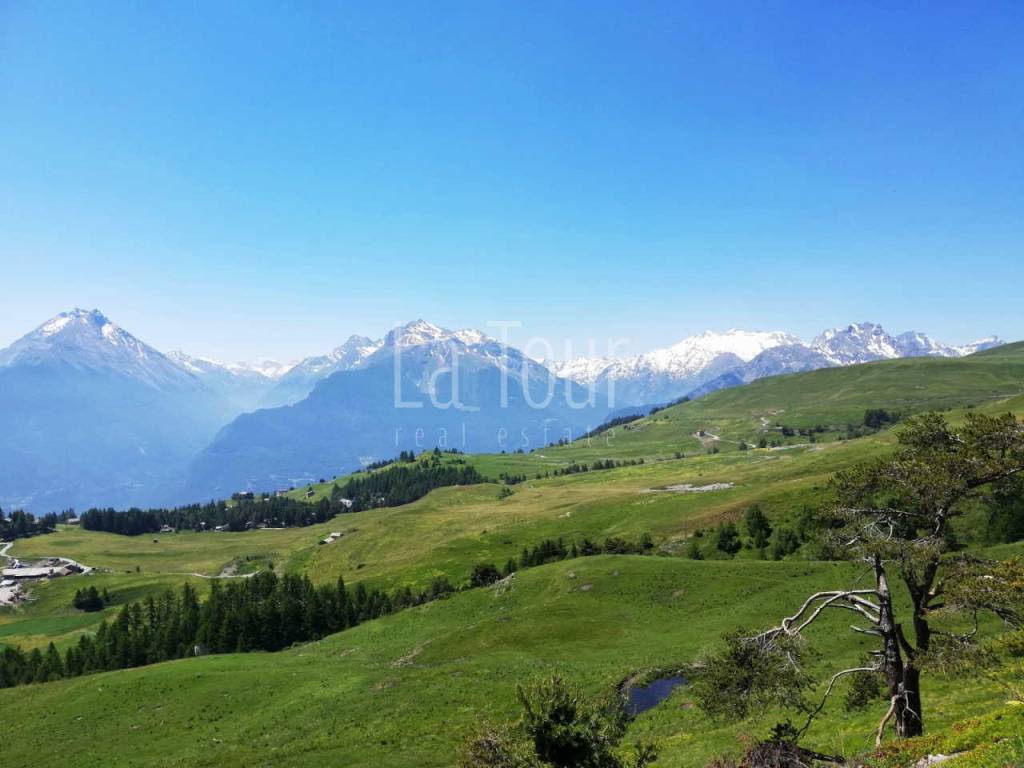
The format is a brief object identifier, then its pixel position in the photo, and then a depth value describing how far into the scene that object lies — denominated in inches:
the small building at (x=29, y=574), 7746.1
